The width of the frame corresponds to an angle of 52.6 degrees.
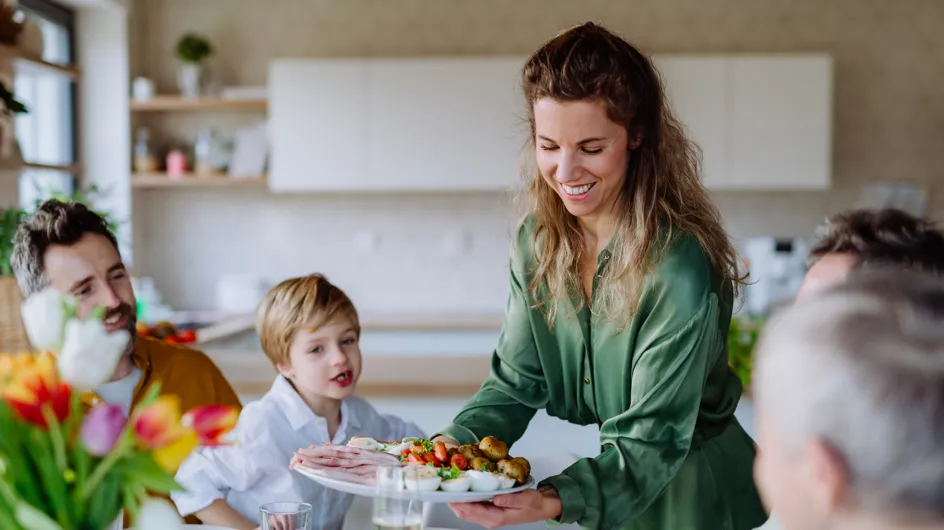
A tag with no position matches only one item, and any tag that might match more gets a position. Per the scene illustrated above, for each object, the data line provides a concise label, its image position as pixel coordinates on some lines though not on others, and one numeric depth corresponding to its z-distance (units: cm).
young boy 187
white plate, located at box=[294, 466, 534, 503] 125
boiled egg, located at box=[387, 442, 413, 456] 147
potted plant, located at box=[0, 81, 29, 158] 230
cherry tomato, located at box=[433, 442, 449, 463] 142
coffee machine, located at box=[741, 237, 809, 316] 466
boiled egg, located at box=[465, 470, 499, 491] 133
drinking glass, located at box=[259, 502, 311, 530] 133
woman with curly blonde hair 146
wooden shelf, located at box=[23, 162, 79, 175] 356
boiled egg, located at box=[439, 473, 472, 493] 131
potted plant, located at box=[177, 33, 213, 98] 488
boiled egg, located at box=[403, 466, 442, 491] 117
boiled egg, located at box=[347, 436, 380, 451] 148
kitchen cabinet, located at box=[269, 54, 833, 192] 462
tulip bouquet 91
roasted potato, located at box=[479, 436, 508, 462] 145
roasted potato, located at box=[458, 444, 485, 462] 143
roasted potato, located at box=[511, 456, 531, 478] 143
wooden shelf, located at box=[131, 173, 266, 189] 489
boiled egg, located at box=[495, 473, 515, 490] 135
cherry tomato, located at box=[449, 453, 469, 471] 140
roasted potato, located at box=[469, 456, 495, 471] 139
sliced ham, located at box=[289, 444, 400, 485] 133
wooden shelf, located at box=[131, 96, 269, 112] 490
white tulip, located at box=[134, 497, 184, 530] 82
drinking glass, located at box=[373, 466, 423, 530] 111
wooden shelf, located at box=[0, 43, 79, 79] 288
